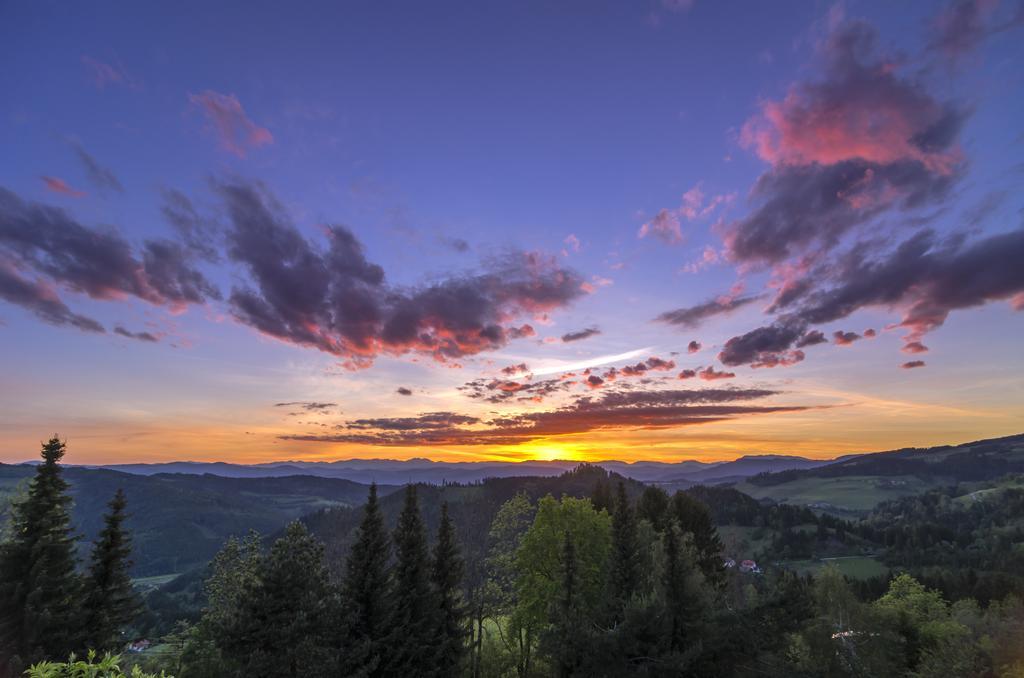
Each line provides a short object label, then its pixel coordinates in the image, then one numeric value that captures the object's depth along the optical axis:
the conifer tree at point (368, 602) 33.69
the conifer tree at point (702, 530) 56.03
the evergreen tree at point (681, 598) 27.64
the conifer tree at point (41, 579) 30.39
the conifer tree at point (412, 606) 36.44
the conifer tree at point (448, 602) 40.00
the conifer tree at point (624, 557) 40.31
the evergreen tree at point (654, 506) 62.69
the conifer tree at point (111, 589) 32.53
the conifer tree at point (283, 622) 30.78
